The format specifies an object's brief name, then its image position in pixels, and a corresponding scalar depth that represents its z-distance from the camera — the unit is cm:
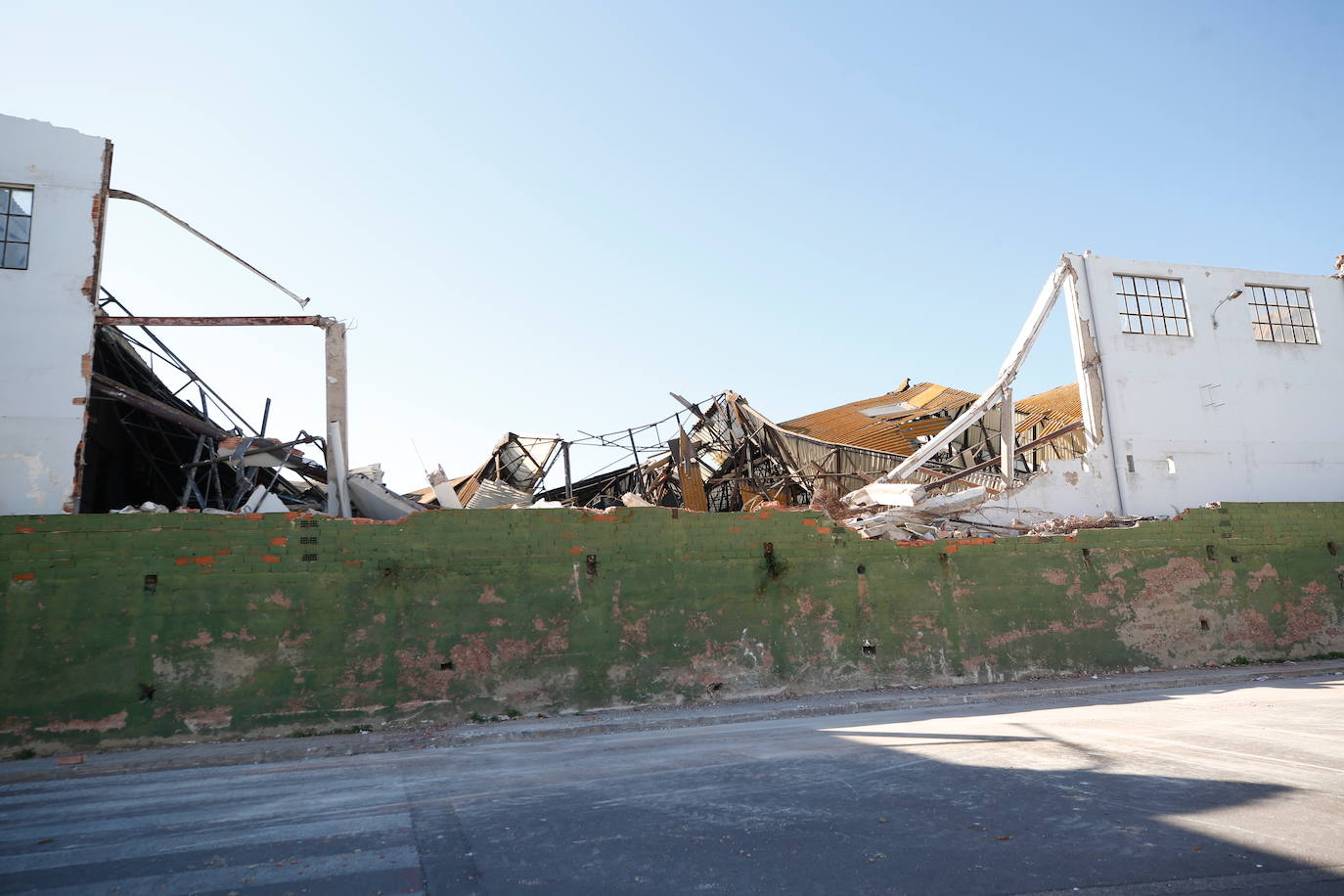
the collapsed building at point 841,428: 1233
